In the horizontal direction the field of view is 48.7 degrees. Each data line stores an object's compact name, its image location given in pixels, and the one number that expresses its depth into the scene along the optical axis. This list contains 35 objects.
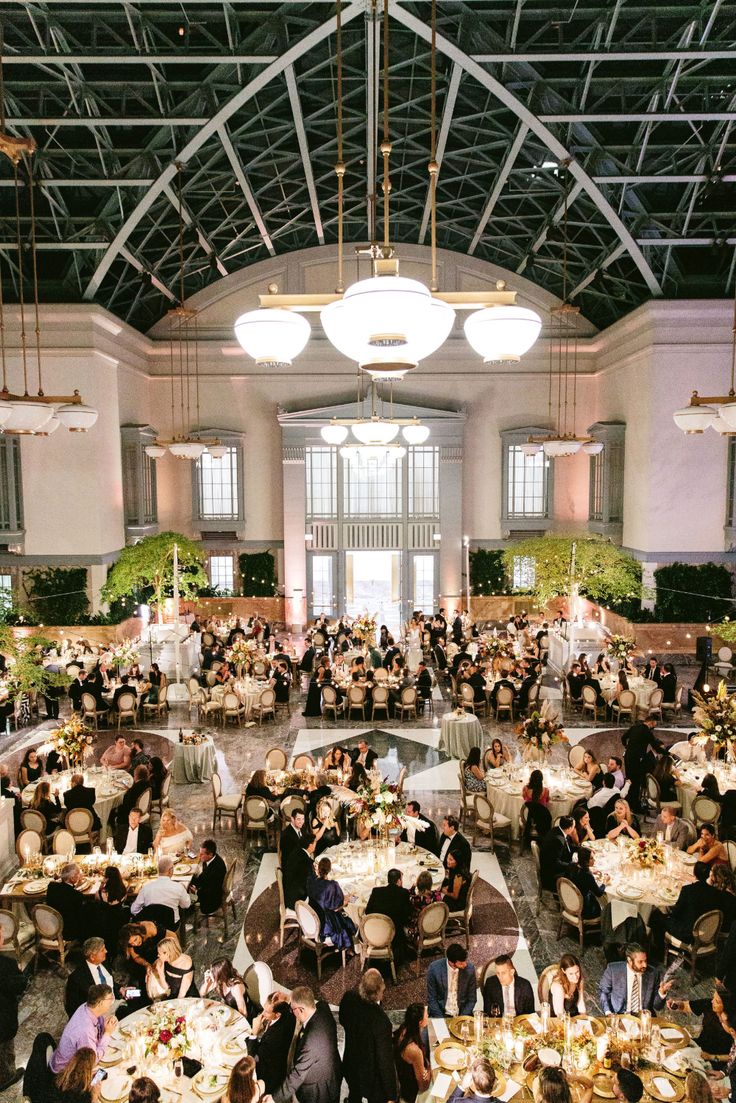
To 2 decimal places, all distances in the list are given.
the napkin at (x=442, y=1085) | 5.12
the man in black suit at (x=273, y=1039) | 5.45
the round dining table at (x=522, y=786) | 10.14
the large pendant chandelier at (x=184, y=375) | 24.64
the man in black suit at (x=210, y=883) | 8.20
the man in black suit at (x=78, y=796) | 9.70
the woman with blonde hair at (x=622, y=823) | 8.59
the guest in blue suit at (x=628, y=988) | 5.97
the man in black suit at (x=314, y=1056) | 5.18
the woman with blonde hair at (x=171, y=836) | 8.70
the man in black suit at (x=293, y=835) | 8.60
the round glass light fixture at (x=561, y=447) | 16.69
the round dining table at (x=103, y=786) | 10.23
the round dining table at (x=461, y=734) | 13.55
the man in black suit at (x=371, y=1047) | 5.30
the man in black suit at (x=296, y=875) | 8.14
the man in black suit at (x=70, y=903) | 7.54
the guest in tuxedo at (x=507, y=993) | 5.81
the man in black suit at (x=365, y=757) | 10.68
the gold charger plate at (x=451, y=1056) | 5.34
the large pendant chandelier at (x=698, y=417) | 9.33
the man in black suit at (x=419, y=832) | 9.02
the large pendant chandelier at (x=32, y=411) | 5.43
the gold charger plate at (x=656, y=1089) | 5.05
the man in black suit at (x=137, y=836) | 8.48
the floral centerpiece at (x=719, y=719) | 10.28
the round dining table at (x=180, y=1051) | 5.18
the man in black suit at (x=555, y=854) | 8.51
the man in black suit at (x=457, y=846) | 8.34
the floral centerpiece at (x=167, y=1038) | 5.31
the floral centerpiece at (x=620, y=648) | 16.09
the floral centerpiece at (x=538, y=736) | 10.85
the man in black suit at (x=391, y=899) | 7.49
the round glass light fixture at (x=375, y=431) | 11.84
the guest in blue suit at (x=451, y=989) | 6.14
